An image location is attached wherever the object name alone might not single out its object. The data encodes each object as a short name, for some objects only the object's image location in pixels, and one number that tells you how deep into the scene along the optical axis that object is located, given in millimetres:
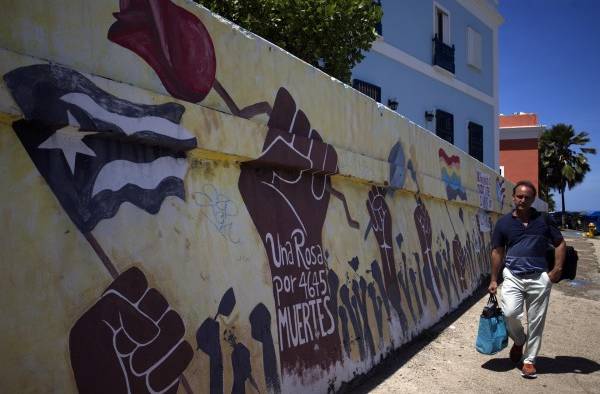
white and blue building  12711
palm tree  42719
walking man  4691
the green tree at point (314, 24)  5238
